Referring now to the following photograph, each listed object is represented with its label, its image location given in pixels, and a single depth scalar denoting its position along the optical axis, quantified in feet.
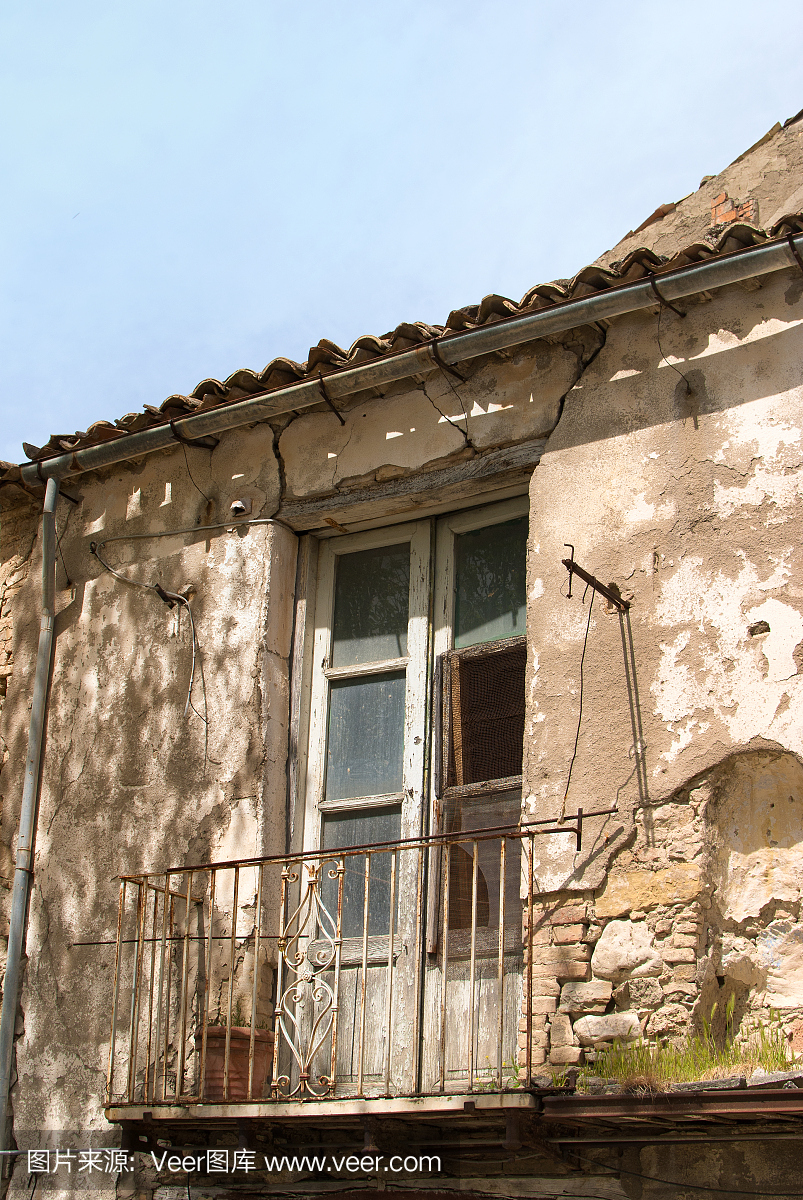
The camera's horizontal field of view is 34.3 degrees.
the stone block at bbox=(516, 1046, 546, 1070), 14.47
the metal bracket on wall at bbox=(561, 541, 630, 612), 15.90
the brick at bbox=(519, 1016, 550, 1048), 14.57
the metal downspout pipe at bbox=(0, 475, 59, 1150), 18.34
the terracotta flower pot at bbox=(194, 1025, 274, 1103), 16.21
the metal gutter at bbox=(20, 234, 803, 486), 15.57
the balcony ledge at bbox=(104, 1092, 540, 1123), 13.26
